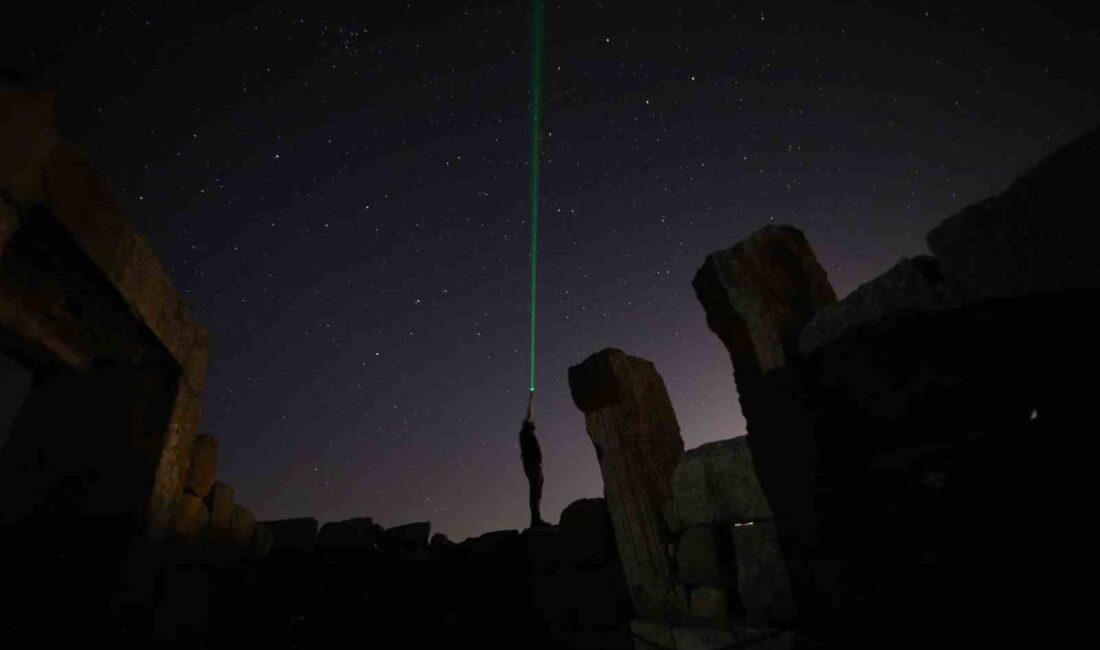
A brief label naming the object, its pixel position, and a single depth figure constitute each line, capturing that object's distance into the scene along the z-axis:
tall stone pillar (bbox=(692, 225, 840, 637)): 2.11
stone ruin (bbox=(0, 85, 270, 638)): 3.13
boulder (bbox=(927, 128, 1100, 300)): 1.52
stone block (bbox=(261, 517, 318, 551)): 5.49
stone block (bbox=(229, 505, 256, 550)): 4.81
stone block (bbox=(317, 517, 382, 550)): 5.23
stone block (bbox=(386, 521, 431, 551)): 5.35
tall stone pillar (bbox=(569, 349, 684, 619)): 3.30
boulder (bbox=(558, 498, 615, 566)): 3.83
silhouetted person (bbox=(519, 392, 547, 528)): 6.15
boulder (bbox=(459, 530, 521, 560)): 4.70
